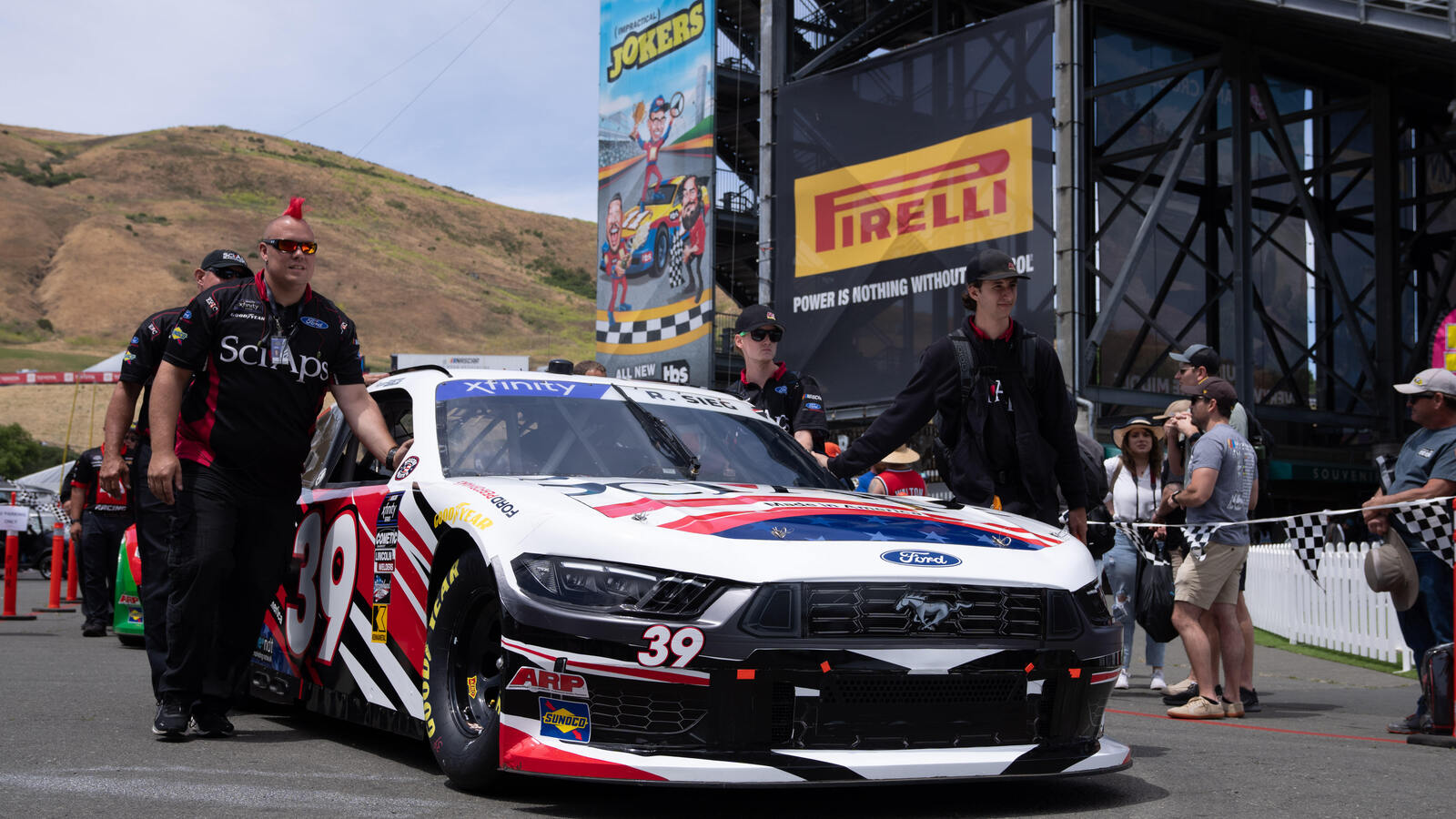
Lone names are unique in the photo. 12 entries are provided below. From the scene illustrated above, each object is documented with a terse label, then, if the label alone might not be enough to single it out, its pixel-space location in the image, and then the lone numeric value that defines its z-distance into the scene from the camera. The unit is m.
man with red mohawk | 5.34
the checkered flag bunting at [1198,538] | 7.26
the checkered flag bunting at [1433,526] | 6.75
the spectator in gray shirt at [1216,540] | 7.24
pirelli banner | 22.80
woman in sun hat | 8.74
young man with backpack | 5.51
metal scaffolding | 23.58
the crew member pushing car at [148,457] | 5.56
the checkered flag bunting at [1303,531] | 9.26
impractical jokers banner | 29.42
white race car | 3.73
